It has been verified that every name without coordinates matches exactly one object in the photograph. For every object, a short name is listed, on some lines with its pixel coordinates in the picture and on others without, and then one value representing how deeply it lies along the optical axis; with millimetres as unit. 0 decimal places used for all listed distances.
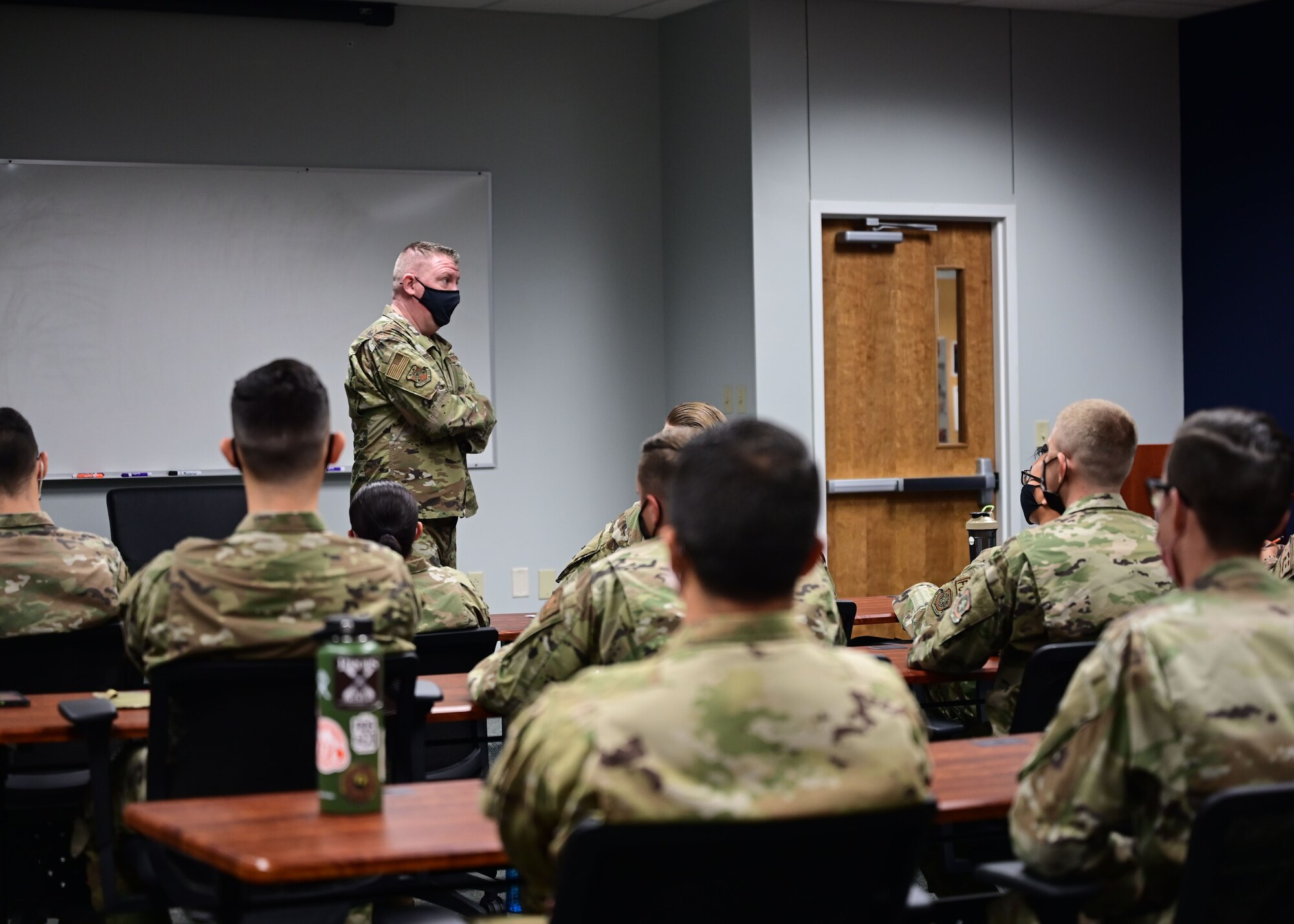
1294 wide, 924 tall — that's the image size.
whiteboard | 6395
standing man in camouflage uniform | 5246
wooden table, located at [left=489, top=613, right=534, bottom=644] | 3805
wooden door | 7004
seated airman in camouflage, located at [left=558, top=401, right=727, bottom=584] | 3925
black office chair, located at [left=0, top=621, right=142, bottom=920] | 2910
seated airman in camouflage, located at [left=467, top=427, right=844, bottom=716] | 2490
